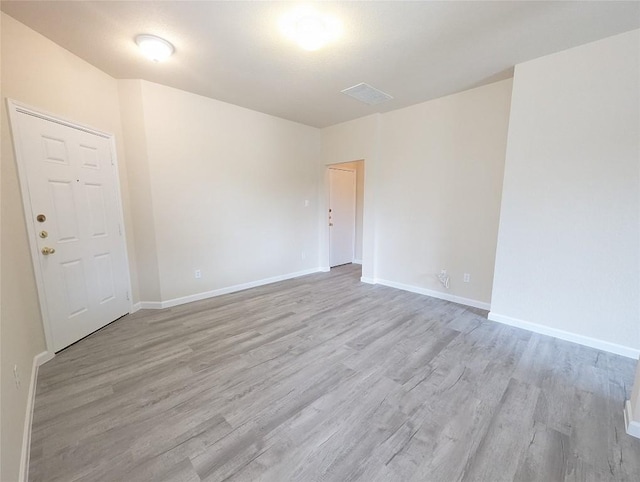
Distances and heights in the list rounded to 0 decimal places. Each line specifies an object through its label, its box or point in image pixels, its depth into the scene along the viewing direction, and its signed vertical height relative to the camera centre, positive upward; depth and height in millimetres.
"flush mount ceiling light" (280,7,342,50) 1956 +1390
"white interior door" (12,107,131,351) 2246 -213
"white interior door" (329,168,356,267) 5637 -267
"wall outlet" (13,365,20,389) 1496 -1005
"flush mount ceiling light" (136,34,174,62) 2232 +1369
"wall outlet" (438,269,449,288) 3684 -1043
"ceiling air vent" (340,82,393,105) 3166 +1392
